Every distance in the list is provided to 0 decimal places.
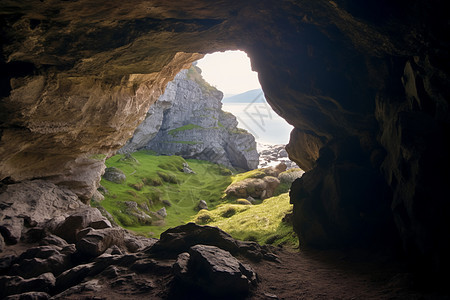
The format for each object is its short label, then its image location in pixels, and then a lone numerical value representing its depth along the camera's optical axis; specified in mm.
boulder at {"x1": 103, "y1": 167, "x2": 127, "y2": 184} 40375
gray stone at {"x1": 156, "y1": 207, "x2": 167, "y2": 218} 33094
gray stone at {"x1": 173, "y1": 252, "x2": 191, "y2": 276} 8200
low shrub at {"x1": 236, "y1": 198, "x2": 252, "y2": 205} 37081
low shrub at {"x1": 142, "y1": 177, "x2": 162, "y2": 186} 44906
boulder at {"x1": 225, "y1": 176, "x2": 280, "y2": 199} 41178
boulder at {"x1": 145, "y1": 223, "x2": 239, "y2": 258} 10750
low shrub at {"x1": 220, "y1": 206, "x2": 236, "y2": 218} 31180
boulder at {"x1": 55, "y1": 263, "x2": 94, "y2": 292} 8461
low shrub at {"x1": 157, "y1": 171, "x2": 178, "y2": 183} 49594
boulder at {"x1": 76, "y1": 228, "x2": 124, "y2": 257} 10680
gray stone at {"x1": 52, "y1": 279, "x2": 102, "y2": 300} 7478
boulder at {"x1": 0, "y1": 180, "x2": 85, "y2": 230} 14523
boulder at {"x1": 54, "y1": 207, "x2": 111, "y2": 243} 14188
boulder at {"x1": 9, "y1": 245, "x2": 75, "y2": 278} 9492
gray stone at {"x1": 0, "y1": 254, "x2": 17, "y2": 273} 10109
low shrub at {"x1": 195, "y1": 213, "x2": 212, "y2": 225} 30053
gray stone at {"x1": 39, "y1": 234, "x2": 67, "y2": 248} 12380
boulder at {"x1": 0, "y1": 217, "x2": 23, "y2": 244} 13367
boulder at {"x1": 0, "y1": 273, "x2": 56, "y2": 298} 8180
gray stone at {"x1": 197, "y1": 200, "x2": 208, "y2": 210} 38294
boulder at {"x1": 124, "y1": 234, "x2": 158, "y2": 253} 13250
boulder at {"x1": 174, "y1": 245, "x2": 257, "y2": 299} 7754
